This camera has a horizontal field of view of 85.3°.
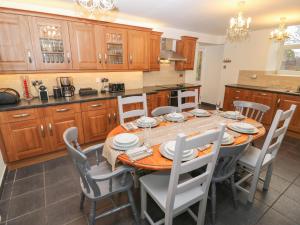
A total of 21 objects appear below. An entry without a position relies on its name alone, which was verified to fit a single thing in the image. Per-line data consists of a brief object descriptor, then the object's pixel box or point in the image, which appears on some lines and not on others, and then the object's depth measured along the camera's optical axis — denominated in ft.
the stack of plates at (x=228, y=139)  4.92
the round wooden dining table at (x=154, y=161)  3.94
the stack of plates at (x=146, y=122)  6.08
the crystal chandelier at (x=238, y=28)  7.23
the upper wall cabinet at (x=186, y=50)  14.23
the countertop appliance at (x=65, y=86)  9.32
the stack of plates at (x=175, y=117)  6.69
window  12.82
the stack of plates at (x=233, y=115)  7.10
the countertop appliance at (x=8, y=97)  7.39
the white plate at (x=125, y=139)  4.68
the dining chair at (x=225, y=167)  4.46
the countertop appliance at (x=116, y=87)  11.03
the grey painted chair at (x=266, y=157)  5.12
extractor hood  12.60
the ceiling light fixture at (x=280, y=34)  10.09
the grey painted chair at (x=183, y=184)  3.48
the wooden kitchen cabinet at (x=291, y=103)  11.10
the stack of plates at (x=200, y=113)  7.39
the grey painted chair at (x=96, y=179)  3.93
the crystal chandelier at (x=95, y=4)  4.87
